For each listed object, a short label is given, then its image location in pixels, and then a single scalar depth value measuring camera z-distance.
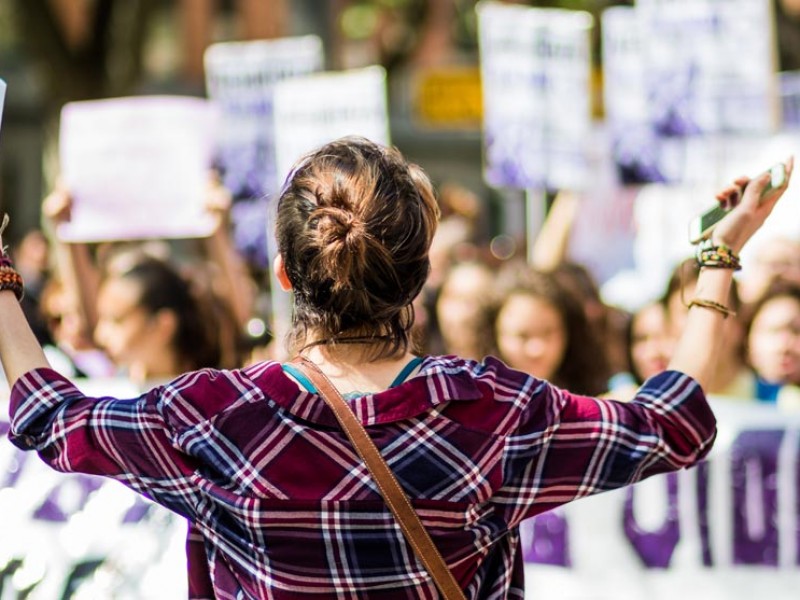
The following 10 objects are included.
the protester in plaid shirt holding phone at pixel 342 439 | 3.73
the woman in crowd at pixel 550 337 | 9.08
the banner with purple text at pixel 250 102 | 15.78
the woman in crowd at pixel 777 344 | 8.92
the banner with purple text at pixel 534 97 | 14.79
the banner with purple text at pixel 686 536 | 6.90
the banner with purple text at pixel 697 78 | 13.39
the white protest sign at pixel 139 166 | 11.15
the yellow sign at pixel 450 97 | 35.50
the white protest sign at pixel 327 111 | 13.96
